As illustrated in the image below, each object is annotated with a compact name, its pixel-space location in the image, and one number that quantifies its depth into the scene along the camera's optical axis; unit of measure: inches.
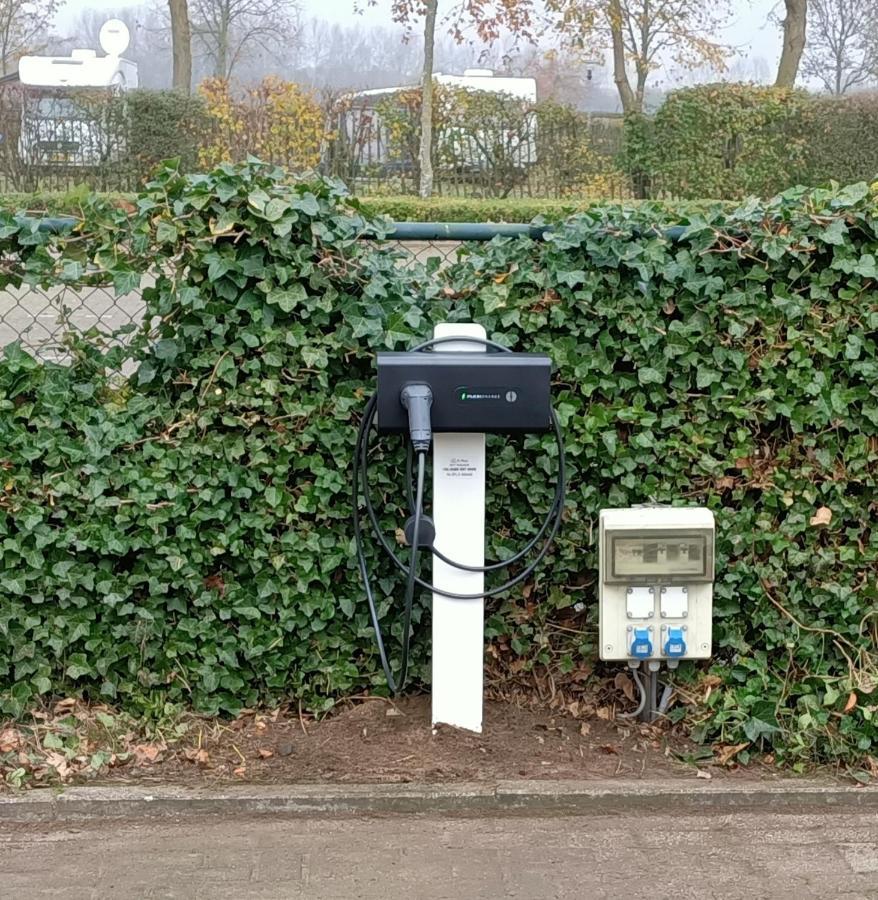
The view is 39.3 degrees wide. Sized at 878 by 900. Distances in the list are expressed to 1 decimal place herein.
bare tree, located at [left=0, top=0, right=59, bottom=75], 1464.1
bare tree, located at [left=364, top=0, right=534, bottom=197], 794.8
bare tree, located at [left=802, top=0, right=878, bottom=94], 1727.4
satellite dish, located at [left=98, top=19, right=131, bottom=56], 1114.1
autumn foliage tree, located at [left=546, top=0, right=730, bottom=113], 958.0
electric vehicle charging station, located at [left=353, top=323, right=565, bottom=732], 144.3
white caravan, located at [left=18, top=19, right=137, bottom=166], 644.1
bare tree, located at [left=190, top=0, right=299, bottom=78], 1608.0
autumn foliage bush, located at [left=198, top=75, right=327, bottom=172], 652.1
